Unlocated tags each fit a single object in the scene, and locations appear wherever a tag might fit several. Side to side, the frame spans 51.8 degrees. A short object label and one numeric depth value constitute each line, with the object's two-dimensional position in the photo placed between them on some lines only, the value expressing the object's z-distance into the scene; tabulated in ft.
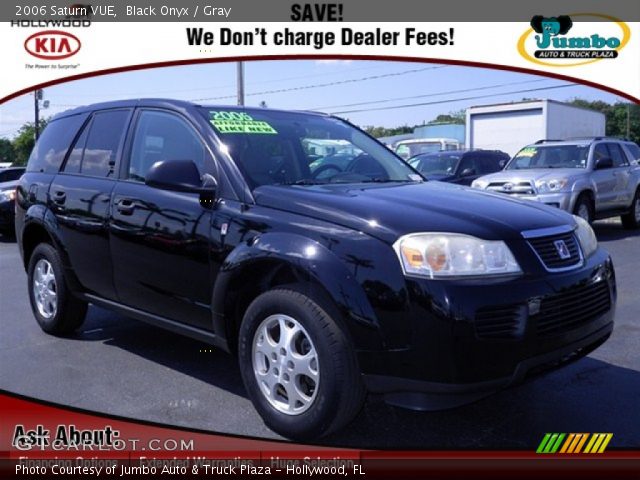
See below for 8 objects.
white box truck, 57.36
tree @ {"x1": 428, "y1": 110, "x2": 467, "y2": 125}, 219.00
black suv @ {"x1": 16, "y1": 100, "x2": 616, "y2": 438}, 9.67
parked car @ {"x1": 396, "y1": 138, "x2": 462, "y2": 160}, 71.10
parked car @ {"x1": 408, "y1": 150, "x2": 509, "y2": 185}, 42.76
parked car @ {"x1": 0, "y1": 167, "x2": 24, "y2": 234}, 39.45
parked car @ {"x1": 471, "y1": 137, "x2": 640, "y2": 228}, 35.76
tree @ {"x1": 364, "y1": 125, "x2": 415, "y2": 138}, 193.58
